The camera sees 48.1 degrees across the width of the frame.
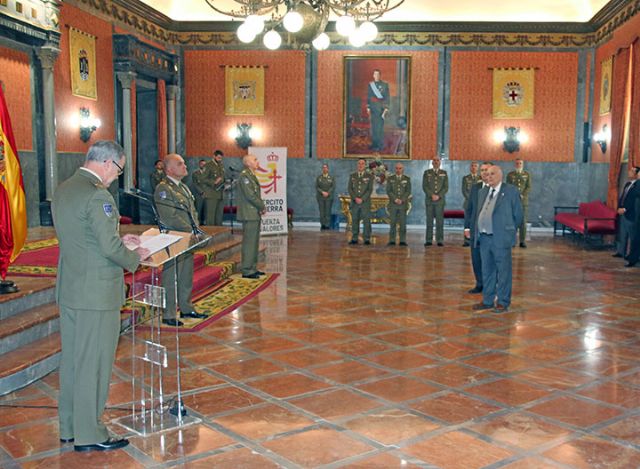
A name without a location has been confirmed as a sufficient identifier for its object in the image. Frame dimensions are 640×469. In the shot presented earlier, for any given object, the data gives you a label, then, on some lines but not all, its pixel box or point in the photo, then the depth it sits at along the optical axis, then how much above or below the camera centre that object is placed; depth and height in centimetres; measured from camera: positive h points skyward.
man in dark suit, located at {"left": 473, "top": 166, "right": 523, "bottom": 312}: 733 -63
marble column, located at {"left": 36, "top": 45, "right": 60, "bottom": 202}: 1137 +91
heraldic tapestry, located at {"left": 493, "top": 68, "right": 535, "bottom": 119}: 1664 +192
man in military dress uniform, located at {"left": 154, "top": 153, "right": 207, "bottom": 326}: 641 -49
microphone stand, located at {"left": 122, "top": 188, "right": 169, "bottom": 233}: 422 -34
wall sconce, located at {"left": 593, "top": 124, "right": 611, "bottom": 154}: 1508 +77
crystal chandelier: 781 +169
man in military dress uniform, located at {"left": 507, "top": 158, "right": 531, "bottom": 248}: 1429 -14
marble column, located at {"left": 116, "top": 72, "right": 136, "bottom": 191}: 1410 +114
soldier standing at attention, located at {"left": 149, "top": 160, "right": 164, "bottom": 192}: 1448 -4
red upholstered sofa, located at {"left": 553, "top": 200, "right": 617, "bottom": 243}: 1305 -90
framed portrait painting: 1677 +165
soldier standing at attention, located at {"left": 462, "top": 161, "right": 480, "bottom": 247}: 1381 -16
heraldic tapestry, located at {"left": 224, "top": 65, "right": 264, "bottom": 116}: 1700 +197
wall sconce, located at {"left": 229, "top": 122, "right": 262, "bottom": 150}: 1702 +90
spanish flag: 564 -23
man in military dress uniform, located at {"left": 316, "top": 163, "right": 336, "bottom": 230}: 1611 -49
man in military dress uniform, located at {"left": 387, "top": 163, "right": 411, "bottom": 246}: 1370 -54
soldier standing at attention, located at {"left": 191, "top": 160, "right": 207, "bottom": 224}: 1470 -29
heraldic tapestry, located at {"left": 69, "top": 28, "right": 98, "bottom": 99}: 1251 +193
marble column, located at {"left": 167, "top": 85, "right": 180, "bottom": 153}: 1659 +131
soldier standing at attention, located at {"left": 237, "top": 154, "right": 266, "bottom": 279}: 891 -40
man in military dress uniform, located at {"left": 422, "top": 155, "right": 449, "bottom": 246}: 1370 -43
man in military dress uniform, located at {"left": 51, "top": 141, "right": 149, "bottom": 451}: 361 -57
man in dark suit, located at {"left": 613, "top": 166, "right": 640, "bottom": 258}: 1121 -53
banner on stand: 1530 -25
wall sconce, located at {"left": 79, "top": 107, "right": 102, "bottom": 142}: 1289 +86
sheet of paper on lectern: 388 -38
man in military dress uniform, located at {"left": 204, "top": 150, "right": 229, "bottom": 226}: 1466 -35
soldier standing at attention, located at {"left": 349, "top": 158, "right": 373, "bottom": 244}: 1390 -53
